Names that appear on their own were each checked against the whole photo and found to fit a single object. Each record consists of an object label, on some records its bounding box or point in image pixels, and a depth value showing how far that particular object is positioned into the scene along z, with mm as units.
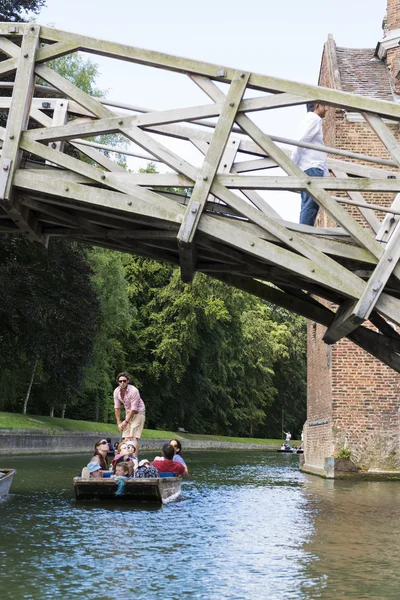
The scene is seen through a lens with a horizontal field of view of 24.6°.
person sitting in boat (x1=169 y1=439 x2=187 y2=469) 13477
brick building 18406
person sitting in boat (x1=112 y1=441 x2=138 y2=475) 11984
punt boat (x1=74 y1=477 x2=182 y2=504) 11406
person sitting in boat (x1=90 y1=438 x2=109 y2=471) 12776
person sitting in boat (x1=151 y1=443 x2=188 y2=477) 13078
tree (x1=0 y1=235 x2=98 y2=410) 17750
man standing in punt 12727
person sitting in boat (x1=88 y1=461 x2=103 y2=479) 12094
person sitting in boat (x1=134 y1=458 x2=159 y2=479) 11727
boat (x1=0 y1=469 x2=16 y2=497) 11703
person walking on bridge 8359
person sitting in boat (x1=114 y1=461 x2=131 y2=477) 11625
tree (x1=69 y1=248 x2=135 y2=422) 32406
